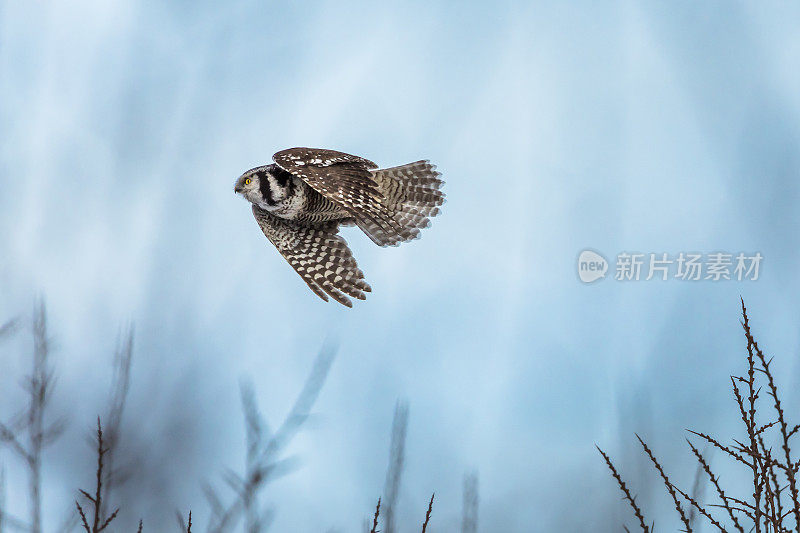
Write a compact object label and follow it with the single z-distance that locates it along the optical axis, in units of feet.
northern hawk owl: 54.95
